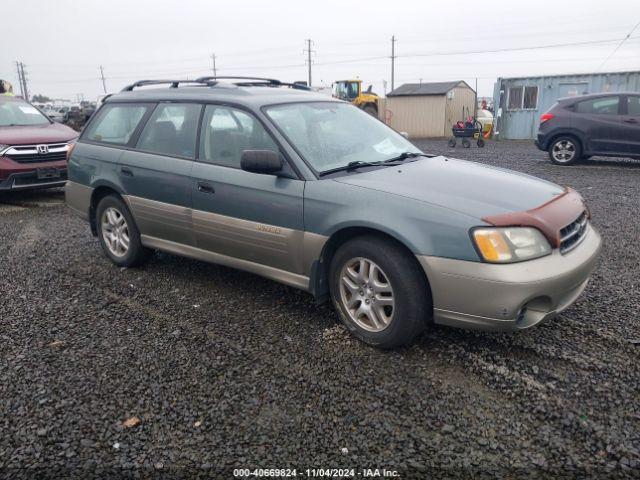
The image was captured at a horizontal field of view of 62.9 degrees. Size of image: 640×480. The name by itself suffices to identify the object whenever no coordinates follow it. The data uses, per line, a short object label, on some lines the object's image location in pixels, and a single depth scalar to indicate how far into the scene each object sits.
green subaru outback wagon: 3.01
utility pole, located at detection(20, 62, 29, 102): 82.47
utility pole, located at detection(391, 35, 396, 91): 59.09
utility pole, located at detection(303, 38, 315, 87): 65.88
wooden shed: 25.88
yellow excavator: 27.97
